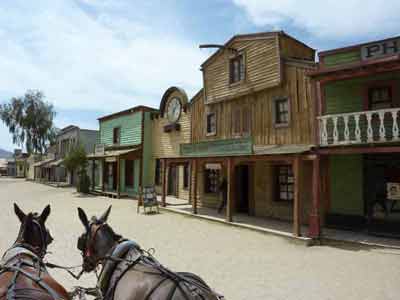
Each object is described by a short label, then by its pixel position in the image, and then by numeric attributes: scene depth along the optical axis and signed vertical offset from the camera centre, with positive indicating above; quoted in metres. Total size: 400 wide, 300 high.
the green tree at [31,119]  49.03 +8.77
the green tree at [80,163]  23.48 +0.75
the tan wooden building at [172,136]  18.00 +2.37
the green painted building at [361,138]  8.90 +1.12
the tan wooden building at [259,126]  11.17 +2.07
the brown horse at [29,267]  2.44 -0.89
